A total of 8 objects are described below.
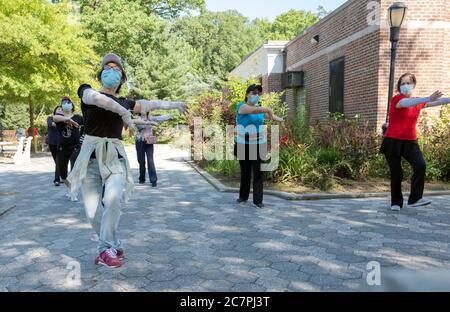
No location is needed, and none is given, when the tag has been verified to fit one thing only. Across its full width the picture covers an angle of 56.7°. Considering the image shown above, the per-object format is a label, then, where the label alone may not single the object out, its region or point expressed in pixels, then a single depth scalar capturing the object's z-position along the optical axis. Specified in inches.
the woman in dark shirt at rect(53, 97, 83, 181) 296.4
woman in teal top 251.8
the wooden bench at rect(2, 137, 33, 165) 605.6
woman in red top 235.9
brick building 421.1
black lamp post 344.2
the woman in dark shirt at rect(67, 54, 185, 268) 152.9
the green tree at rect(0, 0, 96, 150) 584.1
